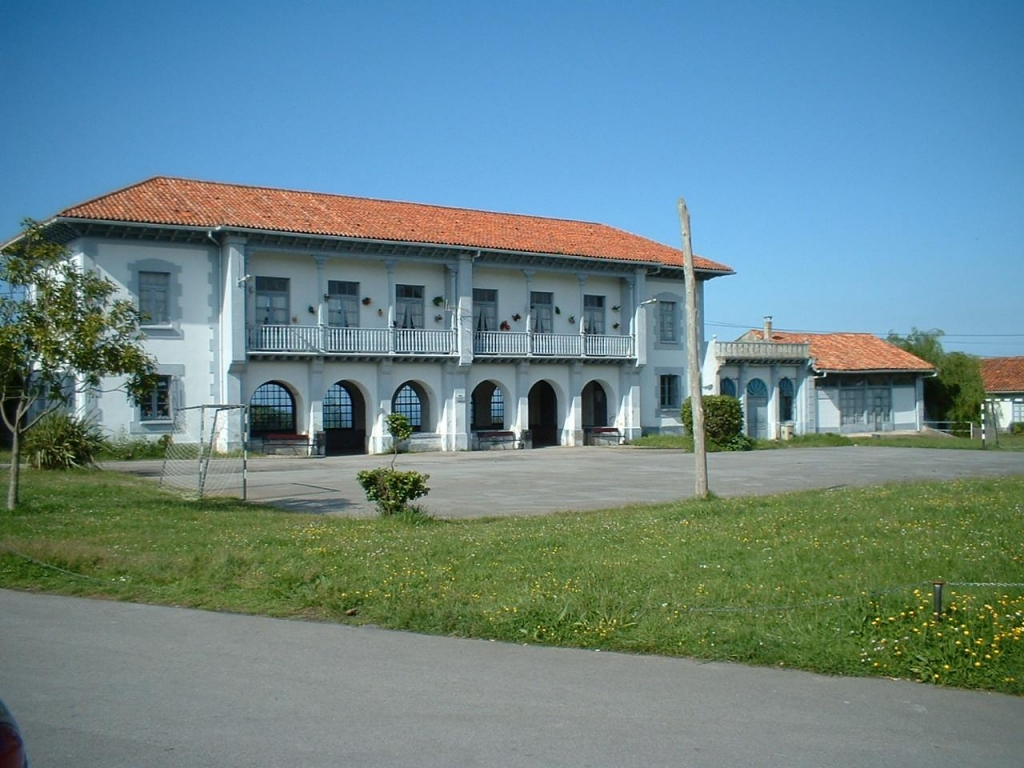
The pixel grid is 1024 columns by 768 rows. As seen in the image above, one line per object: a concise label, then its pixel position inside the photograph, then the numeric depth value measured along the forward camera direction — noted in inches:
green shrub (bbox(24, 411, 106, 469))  954.1
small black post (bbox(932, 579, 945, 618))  284.0
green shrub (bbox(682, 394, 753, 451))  1525.6
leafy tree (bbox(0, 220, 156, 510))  590.1
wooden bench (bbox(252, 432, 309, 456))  1357.0
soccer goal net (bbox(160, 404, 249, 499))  816.9
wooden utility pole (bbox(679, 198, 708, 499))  658.8
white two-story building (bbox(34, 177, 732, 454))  1307.8
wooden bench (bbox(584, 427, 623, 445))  1683.1
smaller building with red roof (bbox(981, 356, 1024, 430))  2379.4
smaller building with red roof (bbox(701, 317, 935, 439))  1846.7
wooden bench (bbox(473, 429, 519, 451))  1566.2
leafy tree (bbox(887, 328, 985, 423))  2156.7
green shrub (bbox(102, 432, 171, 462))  1225.4
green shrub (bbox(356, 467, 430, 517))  580.4
